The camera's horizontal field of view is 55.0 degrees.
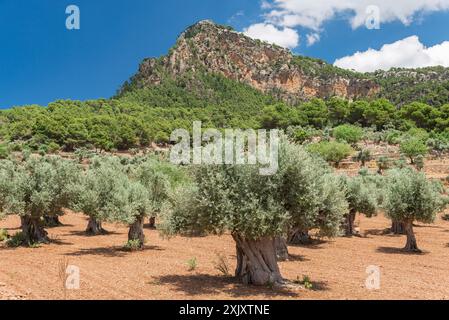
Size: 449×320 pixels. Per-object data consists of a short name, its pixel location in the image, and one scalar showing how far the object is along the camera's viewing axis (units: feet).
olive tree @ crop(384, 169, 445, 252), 78.95
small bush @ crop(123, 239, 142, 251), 74.02
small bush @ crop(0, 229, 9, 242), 79.81
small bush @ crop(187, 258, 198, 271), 56.85
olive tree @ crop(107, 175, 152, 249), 72.28
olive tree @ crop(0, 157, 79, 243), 70.74
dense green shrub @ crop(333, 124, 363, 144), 278.26
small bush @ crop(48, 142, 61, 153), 241.49
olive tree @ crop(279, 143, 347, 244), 42.68
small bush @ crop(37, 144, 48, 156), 219.82
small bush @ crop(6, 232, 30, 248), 74.23
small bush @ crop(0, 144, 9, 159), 202.97
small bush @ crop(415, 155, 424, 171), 190.70
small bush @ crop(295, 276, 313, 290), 46.11
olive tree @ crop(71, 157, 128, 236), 74.59
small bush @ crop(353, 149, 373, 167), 217.15
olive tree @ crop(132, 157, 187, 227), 86.58
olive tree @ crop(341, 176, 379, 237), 104.12
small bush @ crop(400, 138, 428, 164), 206.59
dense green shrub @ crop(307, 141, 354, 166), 222.28
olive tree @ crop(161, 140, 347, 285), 41.29
